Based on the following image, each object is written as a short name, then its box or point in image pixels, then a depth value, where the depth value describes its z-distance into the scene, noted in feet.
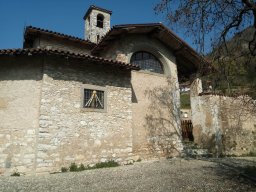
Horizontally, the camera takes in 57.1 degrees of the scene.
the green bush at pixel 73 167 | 26.05
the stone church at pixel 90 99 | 25.67
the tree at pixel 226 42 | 17.71
